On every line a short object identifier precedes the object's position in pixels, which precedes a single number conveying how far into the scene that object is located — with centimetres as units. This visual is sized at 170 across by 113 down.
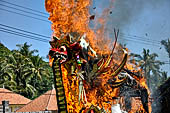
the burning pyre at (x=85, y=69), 766
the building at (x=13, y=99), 2483
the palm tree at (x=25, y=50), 3106
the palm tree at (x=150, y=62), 2870
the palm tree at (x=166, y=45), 1534
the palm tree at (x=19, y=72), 2858
